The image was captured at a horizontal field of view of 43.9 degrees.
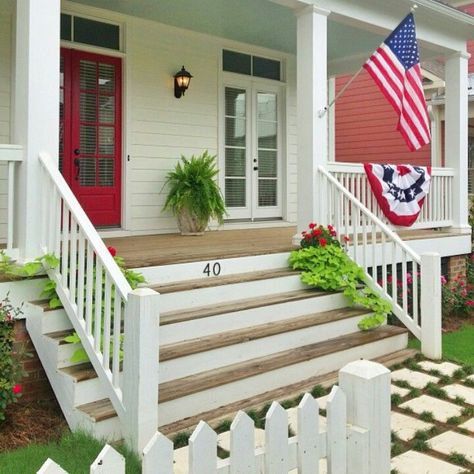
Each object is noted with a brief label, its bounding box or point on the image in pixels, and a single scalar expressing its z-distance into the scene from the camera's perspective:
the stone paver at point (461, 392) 3.83
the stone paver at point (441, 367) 4.34
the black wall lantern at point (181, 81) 7.01
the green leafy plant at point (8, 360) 3.14
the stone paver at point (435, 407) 3.54
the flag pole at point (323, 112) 5.56
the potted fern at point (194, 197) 6.68
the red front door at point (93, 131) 6.19
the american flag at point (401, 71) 5.21
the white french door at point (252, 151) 7.89
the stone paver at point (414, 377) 4.07
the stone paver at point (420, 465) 2.84
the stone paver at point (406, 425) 3.25
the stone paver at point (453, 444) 3.07
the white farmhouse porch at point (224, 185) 3.20
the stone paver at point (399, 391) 3.84
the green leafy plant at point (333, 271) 4.80
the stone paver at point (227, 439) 3.03
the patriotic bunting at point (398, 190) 6.19
